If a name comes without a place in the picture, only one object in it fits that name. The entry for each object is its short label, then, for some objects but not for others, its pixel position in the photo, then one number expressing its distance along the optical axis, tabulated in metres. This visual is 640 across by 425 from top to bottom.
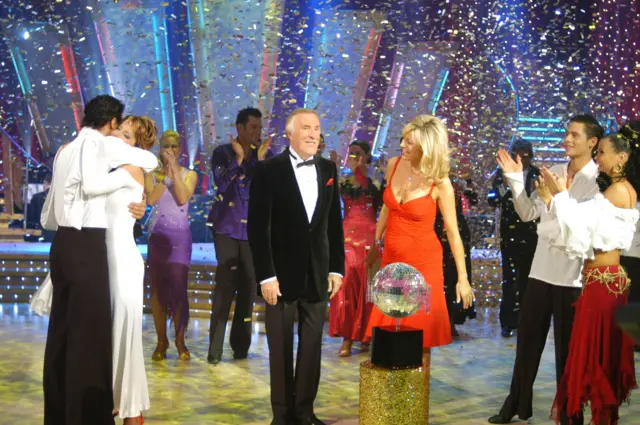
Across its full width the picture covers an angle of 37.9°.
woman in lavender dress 6.61
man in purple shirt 6.68
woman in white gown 4.19
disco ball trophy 4.18
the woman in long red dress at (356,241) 7.13
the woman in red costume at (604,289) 4.27
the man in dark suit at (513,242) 7.57
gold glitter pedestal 4.18
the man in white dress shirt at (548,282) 4.70
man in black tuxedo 4.64
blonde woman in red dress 4.75
